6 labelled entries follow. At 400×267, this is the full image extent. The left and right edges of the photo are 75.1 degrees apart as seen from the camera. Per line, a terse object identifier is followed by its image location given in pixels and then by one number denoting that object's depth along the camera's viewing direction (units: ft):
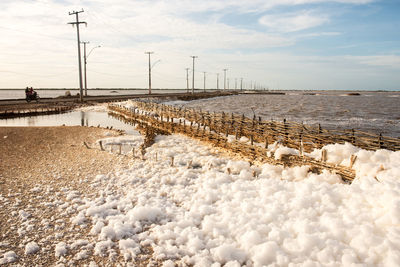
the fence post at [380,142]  27.78
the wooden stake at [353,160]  21.62
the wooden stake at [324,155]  23.84
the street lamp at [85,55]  157.89
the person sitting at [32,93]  123.54
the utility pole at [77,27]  124.82
